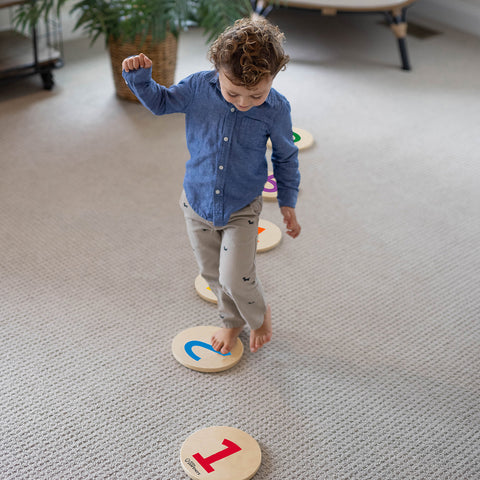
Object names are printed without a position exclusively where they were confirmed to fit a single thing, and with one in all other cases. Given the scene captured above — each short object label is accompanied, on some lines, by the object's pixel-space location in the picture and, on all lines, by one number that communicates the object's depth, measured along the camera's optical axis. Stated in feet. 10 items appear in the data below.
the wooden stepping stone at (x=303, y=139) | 7.48
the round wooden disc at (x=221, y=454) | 3.79
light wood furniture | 9.15
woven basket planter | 7.96
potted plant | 7.52
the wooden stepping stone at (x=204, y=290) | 5.12
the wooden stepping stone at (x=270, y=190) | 6.49
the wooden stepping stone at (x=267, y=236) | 5.79
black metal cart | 8.06
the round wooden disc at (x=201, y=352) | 4.53
